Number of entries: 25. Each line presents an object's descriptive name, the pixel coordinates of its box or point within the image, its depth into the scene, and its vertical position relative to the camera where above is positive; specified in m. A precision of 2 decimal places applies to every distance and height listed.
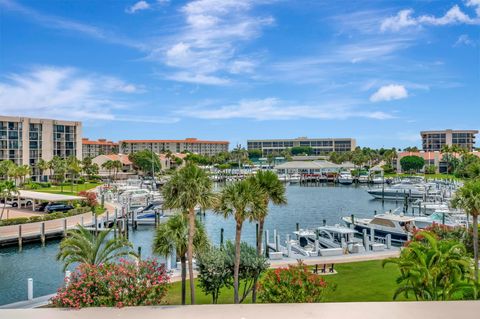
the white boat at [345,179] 125.91 -4.85
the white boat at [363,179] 126.74 -4.93
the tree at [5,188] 50.47 -2.88
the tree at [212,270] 19.44 -4.70
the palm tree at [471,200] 19.95 -1.74
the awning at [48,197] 55.61 -4.39
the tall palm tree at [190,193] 17.61 -1.21
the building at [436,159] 139.12 +0.68
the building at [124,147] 193.00 +6.84
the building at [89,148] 195.75 +6.39
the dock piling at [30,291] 21.57 -6.16
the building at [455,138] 176.38 +9.35
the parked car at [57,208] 57.53 -5.82
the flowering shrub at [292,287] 15.95 -4.49
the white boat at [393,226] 42.41 -6.32
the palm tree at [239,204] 17.81 -1.68
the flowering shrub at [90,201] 59.41 -5.10
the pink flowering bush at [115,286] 14.30 -4.13
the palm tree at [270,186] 20.14 -1.08
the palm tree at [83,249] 19.48 -3.82
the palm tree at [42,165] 99.64 -0.52
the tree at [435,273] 15.06 -3.78
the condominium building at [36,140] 100.44 +5.52
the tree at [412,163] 133.38 -0.37
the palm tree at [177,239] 18.28 -3.14
